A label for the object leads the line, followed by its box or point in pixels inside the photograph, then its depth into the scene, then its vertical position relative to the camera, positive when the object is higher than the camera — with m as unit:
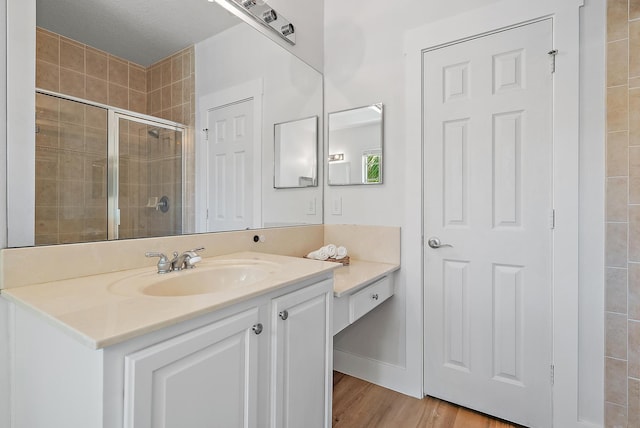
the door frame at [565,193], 1.39 +0.09
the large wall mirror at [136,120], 0.92 +0.36
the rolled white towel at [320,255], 1.80 -0.25
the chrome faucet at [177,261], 1.08 -0.17
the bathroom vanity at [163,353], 0.60 -0.34
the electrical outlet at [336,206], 2.09 +0.05
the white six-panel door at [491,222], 1.49 -0.04
